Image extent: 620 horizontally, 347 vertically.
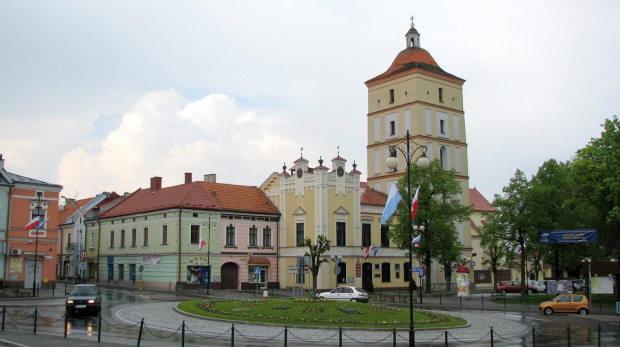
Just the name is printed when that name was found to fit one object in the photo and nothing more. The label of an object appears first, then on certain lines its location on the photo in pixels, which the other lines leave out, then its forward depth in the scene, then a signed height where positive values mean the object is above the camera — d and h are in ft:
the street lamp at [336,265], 147.10 -3.85
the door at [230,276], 186.29 -7.85
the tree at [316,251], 152.66 -0.31
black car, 100.63 -8.03
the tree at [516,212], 157.07 +9.58
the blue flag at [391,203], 96.64 +7.39
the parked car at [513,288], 213.66 -13.73
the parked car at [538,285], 218.59 -13.25
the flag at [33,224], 146.92 +6.65
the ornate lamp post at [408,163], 67.46 +9.64
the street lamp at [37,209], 150.30 +11.08
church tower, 224.53 +51.00
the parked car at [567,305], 123.44 -11.42
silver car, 134.10 -9.88
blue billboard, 134.82 +2.73
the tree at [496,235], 162.61 +3.63
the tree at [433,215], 169.17 +9.51
